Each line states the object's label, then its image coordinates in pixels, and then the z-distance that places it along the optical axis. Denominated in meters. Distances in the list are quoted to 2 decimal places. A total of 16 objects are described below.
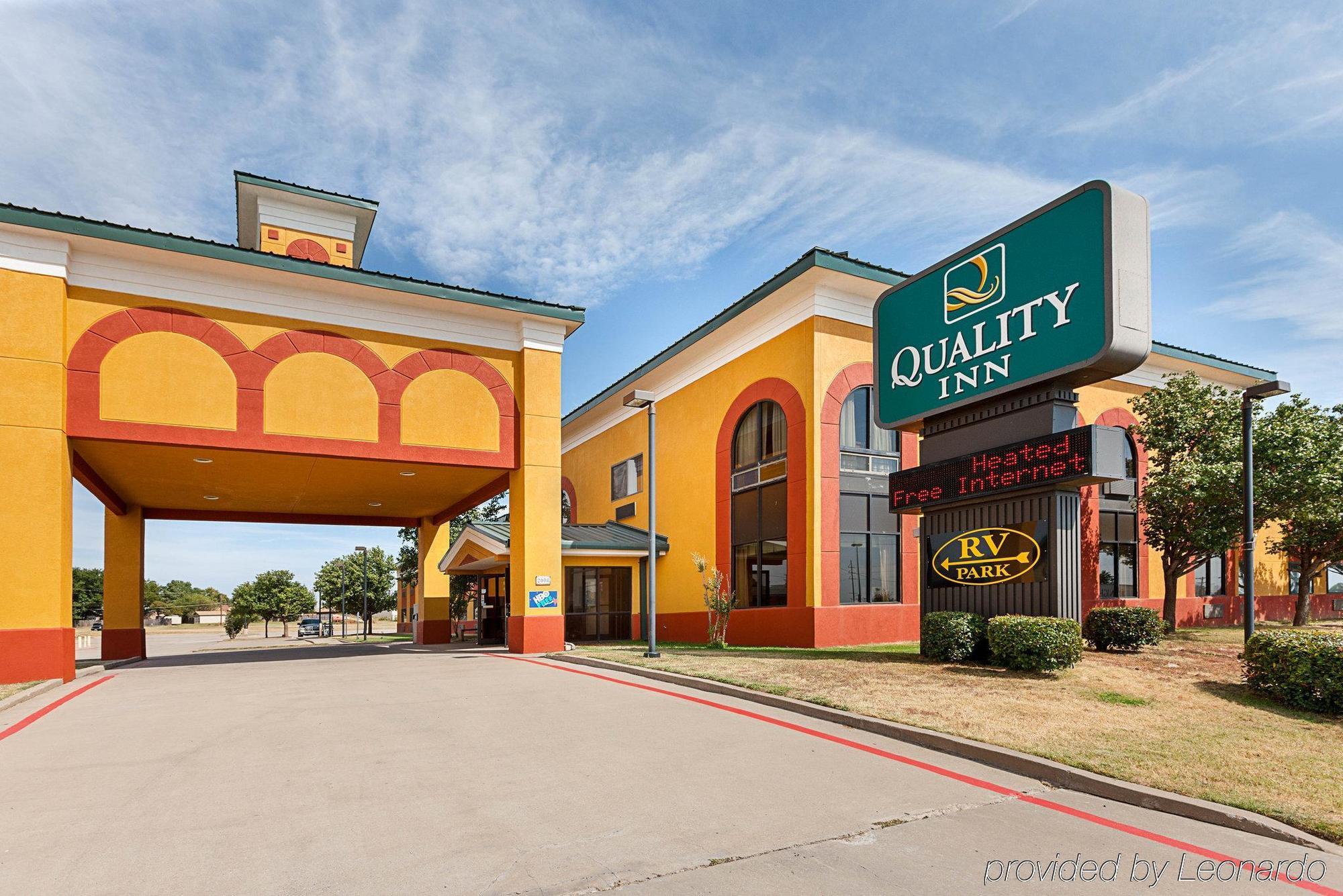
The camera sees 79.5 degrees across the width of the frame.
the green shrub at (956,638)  13.35
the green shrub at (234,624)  59.57
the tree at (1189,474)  20.91
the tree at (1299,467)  20.41
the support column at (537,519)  19.58
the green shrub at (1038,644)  11.69
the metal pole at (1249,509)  13.66
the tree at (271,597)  60.31
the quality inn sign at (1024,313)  11.86
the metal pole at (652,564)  16.83
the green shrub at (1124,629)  14.15
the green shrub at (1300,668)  9.64
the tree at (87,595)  107.44
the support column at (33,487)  14.73
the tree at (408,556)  56.34
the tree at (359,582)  61.25
